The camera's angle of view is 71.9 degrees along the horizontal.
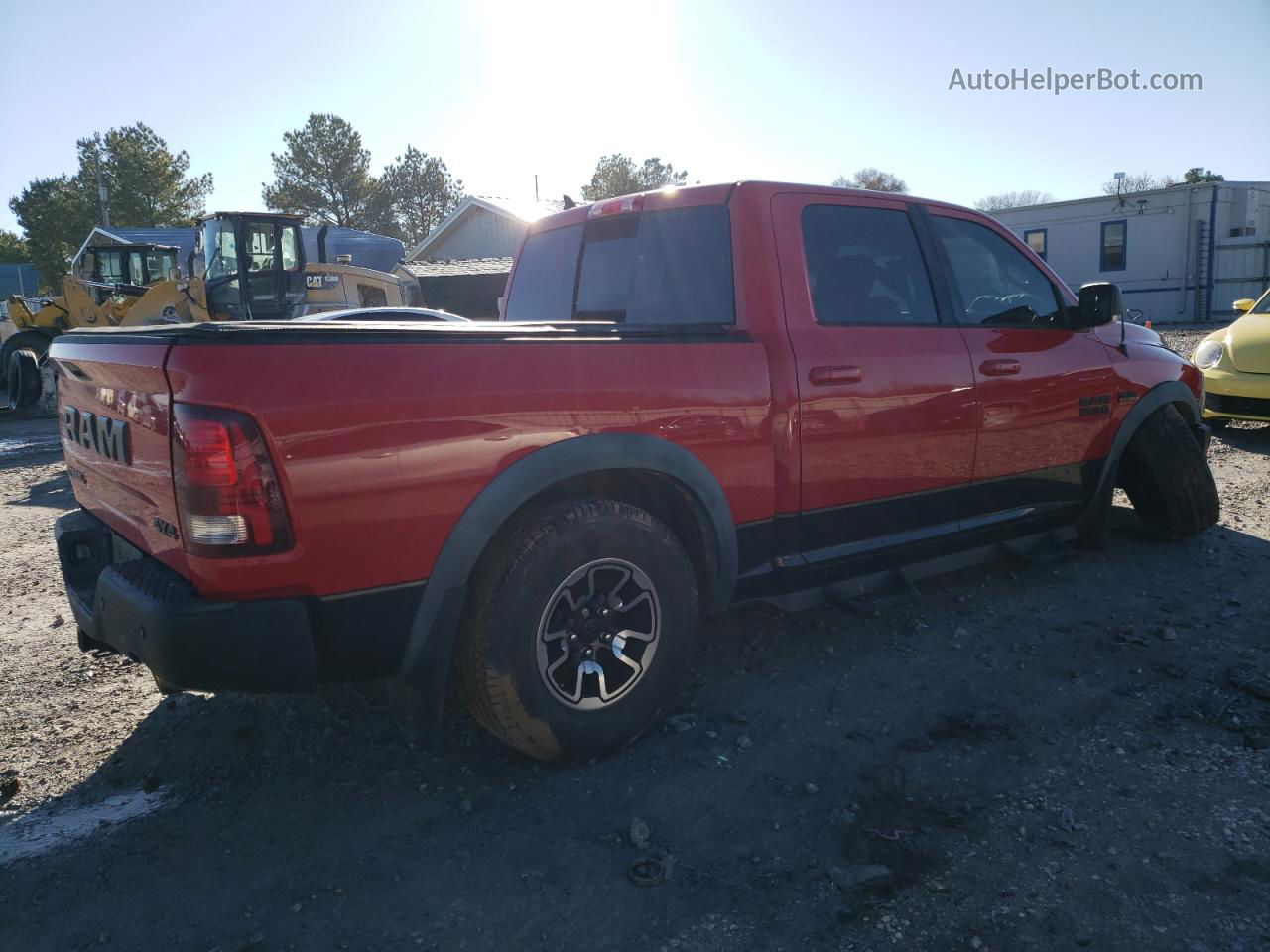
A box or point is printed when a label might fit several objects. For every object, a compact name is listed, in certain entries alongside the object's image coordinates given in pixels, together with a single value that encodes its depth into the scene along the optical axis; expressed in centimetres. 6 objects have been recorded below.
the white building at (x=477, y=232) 3100
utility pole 4510
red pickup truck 226
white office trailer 2331
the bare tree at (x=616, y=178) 6247
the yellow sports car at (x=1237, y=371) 773
